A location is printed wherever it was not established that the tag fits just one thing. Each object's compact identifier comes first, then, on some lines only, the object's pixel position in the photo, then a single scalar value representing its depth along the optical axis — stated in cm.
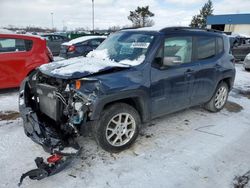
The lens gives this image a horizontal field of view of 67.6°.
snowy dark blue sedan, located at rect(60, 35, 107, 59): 884
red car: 492
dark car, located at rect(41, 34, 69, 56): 1284
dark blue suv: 250
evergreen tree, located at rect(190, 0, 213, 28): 4211
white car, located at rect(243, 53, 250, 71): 862
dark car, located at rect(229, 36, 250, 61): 1119
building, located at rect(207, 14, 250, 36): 3055
